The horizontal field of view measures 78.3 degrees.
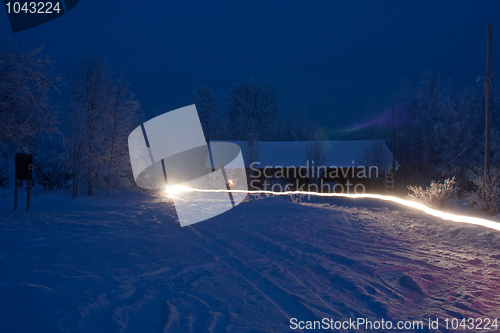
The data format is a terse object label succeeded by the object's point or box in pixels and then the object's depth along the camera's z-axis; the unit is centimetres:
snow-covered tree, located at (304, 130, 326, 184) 2375
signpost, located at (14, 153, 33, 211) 1009
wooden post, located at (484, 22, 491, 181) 1227
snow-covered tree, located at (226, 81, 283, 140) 4394
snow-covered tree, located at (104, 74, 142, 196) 2138
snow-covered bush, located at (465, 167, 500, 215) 1097
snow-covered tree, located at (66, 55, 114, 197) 1936
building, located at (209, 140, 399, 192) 2466
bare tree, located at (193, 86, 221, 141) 4341
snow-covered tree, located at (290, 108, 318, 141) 4538
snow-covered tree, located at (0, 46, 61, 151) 849
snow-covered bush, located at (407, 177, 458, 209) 1140
